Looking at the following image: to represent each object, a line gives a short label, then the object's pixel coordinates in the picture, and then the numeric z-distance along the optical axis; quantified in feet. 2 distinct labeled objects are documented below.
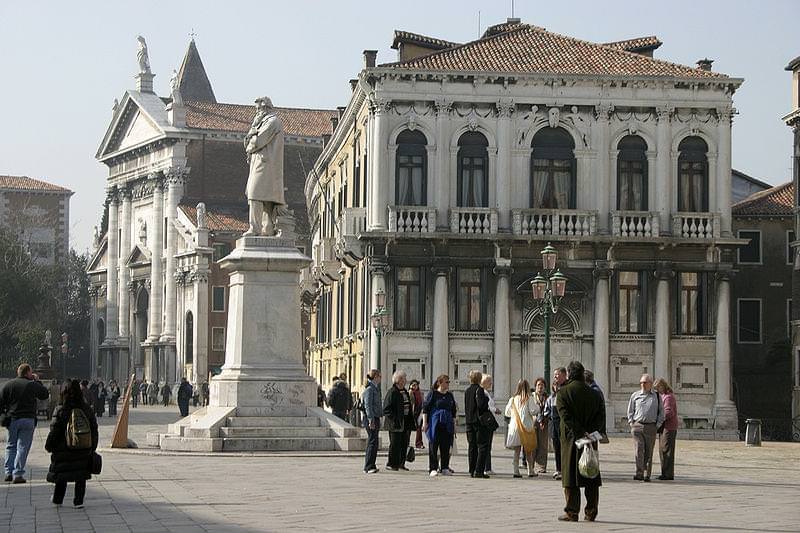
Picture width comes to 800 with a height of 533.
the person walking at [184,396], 169.07
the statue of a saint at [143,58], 311.13
